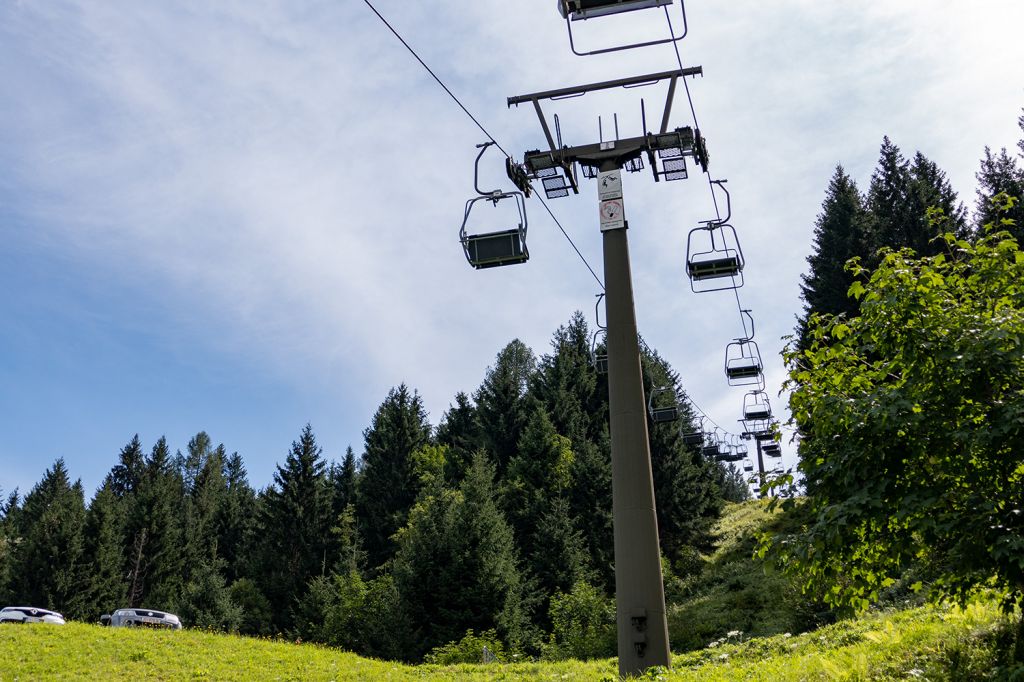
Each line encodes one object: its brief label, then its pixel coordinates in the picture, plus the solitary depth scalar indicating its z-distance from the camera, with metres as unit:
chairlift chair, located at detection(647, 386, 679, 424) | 24.60
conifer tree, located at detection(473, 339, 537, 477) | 60.34
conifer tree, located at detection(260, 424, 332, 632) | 52.62
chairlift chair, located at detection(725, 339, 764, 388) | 21.67
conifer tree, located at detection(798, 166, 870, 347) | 44.81
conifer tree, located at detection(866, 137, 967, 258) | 46.78
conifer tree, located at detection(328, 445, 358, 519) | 62.30
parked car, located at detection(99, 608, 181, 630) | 32.53
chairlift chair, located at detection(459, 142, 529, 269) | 11.89
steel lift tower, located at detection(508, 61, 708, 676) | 10.85
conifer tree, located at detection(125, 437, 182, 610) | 64.06
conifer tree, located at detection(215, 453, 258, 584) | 64.81
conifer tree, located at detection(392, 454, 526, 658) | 31.25
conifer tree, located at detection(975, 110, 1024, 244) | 46.76
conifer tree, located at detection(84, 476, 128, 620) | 55.00
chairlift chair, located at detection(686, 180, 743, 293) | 14.02
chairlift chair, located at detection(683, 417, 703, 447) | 32.38
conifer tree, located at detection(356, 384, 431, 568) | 55.69
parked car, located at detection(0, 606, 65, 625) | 32.56
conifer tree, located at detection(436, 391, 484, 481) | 59.12
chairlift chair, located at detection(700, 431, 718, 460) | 41.16
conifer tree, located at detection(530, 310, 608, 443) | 61.81
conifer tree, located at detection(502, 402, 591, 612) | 37.81
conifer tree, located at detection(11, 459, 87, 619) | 53.69
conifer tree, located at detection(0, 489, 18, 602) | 56.07
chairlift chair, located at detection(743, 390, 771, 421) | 29.72
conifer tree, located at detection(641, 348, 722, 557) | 40.97
